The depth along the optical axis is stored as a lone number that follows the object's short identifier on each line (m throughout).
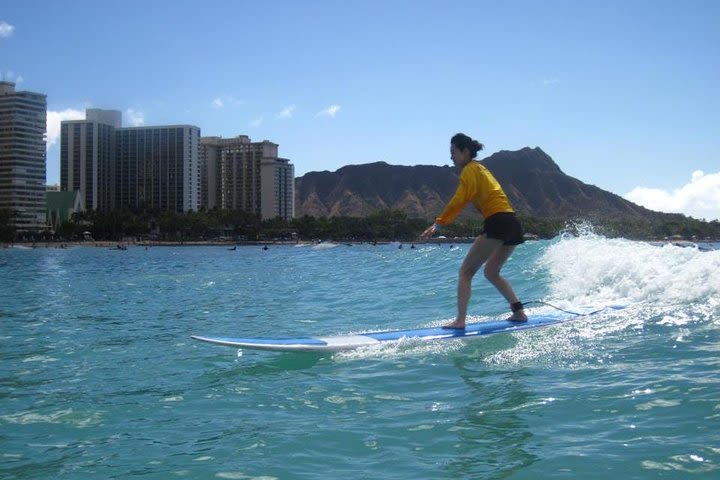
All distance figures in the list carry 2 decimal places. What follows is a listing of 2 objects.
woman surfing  7.96
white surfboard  7.10
